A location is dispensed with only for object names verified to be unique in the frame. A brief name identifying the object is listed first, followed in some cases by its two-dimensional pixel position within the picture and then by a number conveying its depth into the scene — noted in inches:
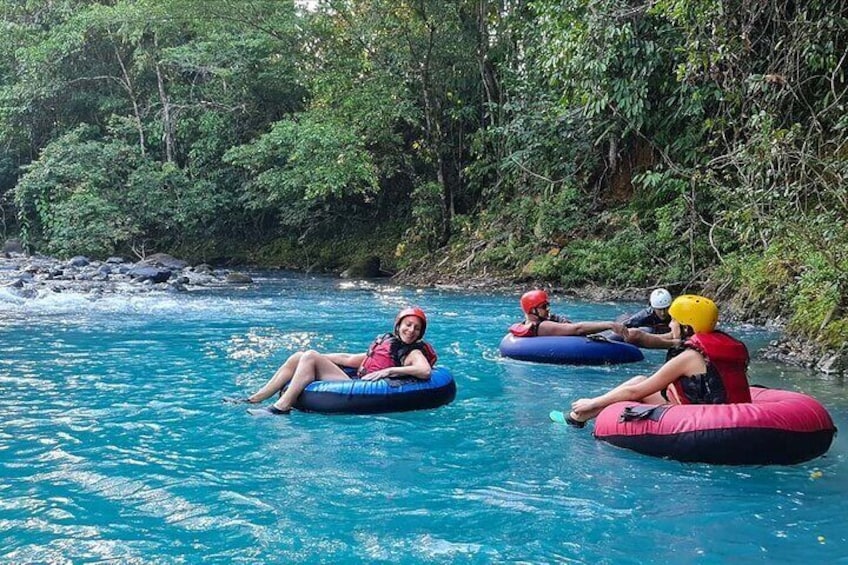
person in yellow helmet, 184.1
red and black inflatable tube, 171.3
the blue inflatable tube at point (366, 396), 222.4
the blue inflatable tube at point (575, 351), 311.7
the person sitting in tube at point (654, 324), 324.2
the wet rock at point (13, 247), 1025.5
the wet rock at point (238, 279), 725.5
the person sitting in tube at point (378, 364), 229.3
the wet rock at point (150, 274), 673.6
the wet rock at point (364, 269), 807.1
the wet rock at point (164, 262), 813.5
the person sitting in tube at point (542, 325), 327.0
